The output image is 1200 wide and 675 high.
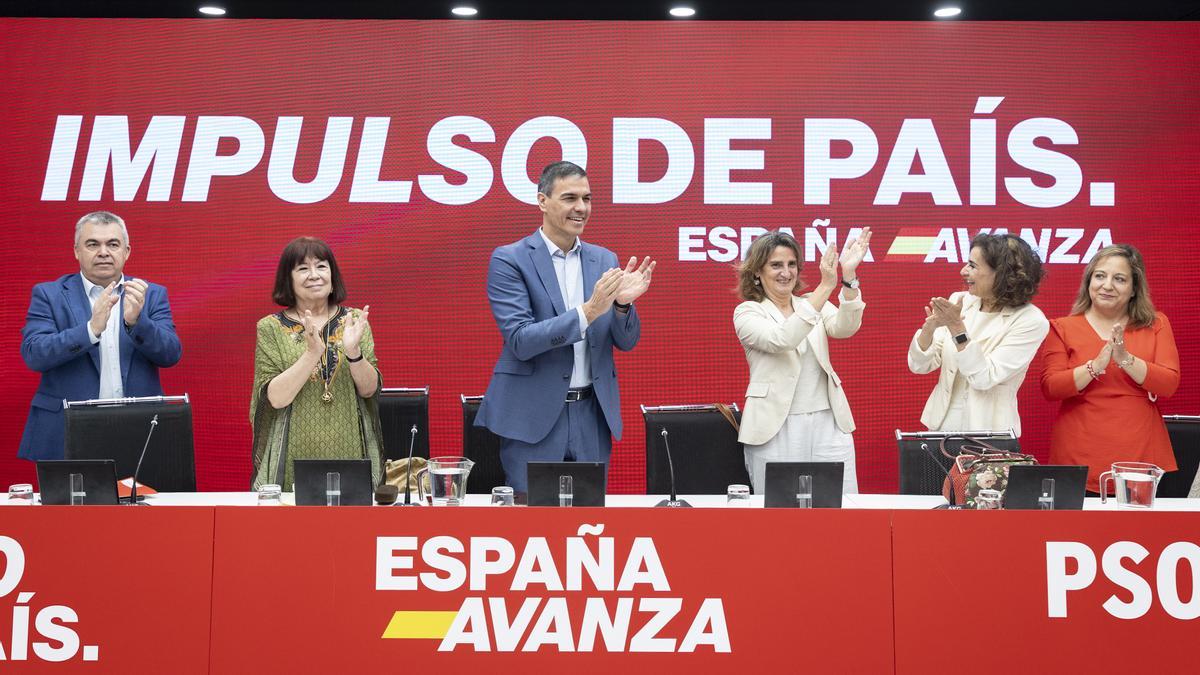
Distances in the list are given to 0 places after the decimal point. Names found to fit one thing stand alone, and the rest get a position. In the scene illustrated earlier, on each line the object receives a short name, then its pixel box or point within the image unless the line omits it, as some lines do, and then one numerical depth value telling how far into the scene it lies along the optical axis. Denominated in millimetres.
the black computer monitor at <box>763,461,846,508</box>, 2492
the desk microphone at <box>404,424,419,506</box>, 2652
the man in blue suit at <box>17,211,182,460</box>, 3854
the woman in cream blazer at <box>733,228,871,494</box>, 3539
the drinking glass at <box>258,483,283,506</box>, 2660
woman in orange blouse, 3627
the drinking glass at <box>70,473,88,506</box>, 2453
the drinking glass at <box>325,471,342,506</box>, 2459
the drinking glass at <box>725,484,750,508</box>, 2801
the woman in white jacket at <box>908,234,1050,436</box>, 3623
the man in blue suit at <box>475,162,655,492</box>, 3254
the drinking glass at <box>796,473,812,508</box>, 2496
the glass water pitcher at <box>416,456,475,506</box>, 2611
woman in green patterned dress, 3229
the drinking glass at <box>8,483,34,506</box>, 2691
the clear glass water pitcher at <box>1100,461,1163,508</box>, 2543
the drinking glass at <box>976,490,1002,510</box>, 2508
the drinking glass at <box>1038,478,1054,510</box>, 2439
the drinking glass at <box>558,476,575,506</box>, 2447
